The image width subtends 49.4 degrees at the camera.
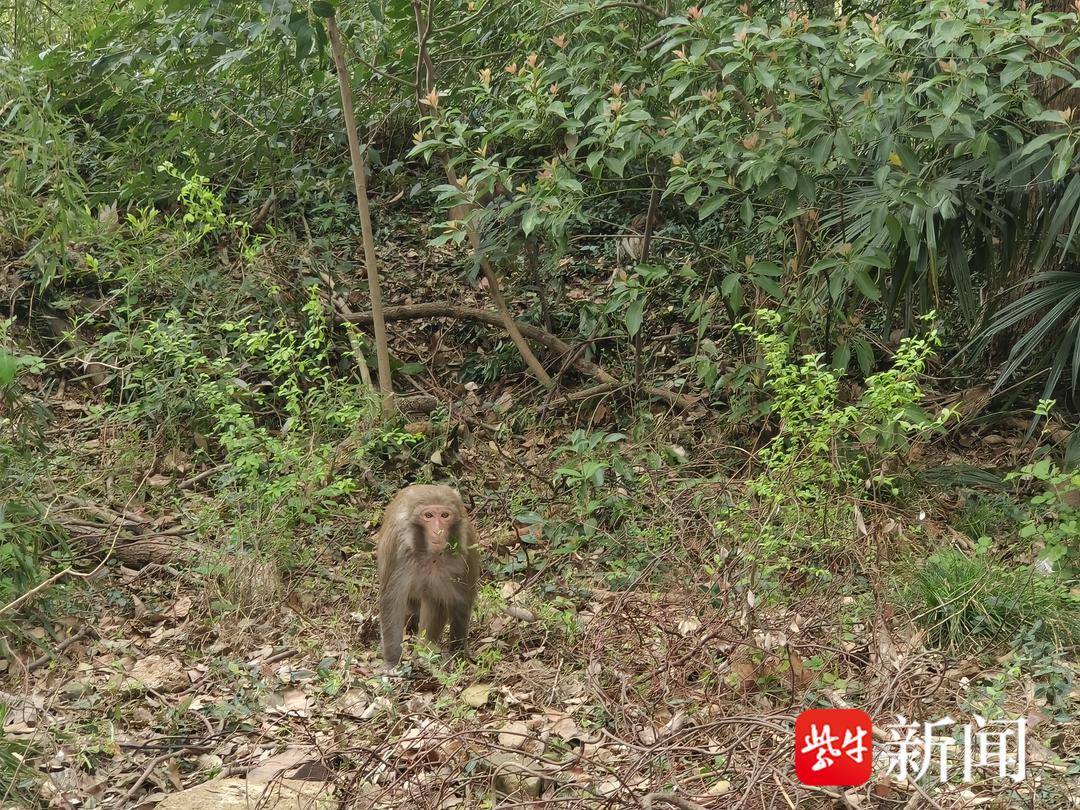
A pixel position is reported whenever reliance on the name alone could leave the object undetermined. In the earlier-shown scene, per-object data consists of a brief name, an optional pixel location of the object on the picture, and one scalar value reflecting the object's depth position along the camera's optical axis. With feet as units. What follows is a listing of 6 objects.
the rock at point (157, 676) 17.89
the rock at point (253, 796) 13.85
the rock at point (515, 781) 14.01
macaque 18.26
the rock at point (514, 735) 14.76
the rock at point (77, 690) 17.69
